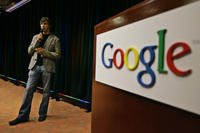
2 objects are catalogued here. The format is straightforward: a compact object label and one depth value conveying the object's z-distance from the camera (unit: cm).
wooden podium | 74
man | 287
